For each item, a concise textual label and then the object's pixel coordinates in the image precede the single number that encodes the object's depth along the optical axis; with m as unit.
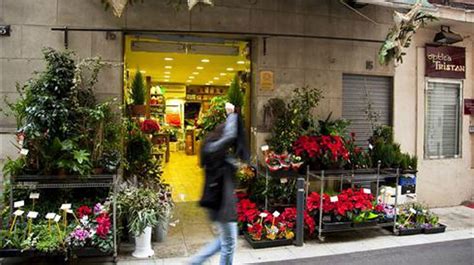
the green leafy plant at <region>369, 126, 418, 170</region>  7.07
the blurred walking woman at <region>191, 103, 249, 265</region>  3.95
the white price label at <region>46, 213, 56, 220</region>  4.77
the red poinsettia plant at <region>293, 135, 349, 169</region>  6.41
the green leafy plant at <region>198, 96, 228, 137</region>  7.38
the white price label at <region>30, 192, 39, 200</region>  5.02
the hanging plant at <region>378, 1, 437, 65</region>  6.28
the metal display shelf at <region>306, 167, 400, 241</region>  6.02
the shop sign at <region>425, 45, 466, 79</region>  8.20
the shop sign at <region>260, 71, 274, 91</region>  6.99
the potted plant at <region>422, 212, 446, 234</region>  6.54
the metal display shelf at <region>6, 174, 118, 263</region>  5.02
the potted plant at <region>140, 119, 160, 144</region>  7.70
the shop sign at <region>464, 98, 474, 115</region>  8.59
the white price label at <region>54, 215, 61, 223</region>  4.83
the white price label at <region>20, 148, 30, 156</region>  4.94
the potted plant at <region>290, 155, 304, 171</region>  6.30
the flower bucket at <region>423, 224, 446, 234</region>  6.52
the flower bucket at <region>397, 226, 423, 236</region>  6.41
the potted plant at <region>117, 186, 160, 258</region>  5.22
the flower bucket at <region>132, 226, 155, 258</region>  5.35
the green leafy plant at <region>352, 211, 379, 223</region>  6.07
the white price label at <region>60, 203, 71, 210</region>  4.88
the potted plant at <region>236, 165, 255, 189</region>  6.86
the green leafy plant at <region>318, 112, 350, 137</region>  6.83
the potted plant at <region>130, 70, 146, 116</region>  7.58
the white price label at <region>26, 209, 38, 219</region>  4.80
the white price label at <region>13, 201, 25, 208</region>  4.83
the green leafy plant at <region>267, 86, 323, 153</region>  6.66
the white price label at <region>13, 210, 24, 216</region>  4.82
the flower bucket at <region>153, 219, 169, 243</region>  5.85
